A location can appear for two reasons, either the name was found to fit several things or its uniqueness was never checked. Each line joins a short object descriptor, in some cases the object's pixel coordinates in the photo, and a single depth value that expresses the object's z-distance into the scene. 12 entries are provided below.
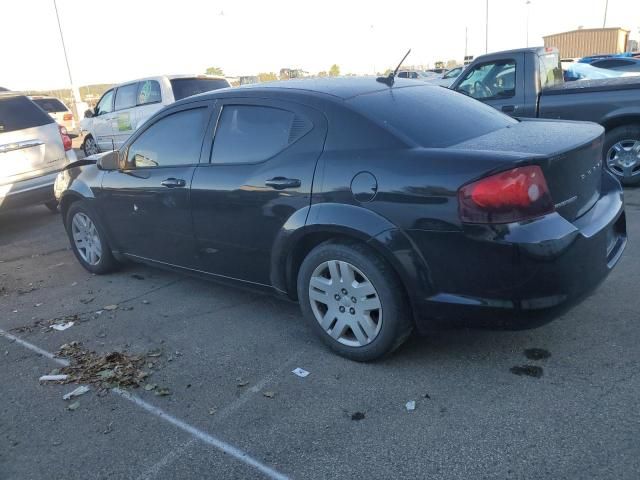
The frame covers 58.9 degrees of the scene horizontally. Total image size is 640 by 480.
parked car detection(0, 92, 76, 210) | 7.27
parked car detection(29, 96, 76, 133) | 18.71
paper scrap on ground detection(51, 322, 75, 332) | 4.34
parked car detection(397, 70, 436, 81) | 26.00
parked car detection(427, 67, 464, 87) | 22.84
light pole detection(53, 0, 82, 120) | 26.22
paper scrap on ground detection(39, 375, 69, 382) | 3.56
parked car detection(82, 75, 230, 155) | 11.31
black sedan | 2.84
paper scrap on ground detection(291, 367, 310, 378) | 3.37
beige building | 34.72
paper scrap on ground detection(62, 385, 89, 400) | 3.34
